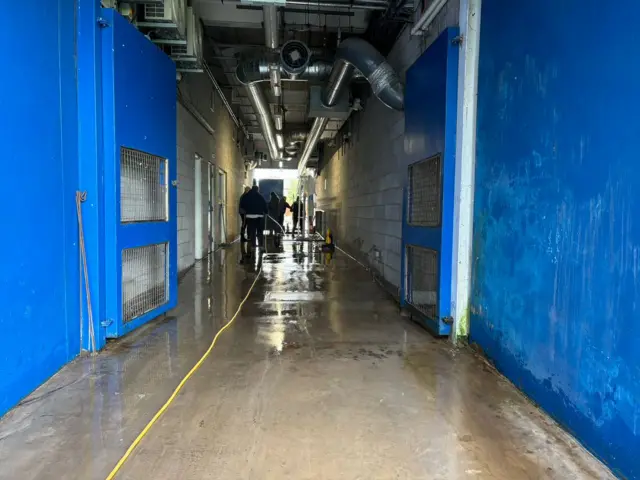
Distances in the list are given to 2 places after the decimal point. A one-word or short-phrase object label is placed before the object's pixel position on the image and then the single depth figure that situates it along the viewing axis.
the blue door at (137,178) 3.23
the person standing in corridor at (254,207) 10.20
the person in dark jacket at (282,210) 15.23
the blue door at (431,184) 3.48
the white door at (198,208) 8.16
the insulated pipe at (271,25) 4.84
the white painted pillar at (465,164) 3.30
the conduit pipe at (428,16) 3.78
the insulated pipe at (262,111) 7.56
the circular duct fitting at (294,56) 5.80
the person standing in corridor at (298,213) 18.72
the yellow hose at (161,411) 1.82
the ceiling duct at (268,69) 6.41
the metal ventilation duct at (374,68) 4.79
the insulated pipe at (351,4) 4.93
